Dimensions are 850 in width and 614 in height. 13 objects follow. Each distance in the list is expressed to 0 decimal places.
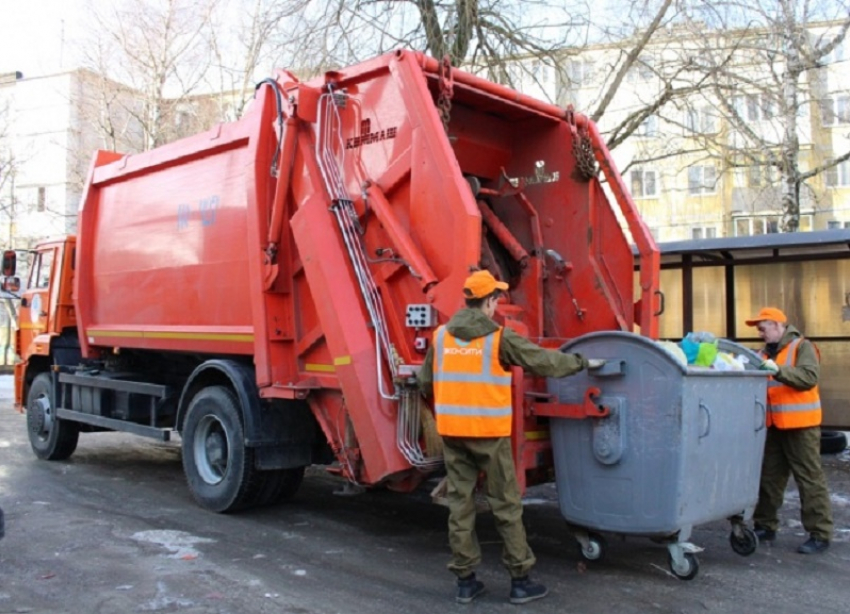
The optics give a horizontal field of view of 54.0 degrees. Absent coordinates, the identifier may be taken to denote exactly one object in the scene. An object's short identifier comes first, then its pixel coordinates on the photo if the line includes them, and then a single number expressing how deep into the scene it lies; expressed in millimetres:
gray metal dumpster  4043
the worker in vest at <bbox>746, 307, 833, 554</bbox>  5035
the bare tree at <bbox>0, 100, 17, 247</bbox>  24875
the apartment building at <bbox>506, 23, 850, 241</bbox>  13016
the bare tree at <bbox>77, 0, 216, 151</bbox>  21812
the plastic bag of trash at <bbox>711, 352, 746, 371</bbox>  4531
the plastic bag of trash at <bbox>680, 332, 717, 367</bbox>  4523
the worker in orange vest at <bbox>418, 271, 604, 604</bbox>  3980
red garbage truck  4613
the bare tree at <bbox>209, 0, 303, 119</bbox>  18420
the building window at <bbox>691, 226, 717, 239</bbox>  27562
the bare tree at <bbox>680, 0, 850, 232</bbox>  13094
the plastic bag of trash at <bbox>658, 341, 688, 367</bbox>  4105
